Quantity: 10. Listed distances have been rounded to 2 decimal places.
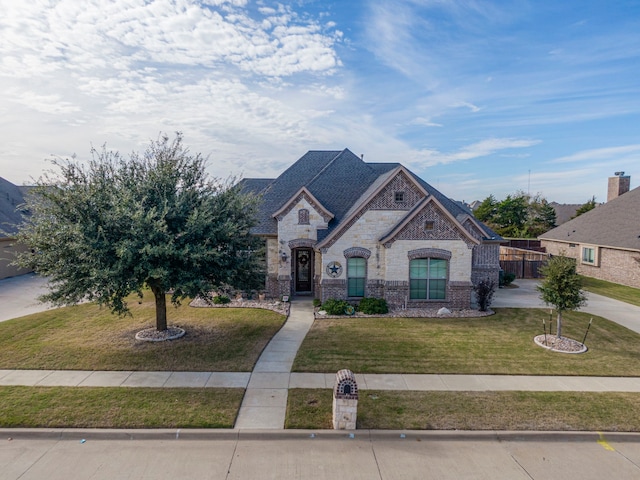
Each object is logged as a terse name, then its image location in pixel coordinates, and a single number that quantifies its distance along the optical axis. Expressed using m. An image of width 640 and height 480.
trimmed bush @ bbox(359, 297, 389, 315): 17.22
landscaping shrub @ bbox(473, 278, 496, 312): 17.45
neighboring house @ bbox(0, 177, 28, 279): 26.27
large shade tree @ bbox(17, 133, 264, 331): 11.23
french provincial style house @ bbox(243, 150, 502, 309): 17.48
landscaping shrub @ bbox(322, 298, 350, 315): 17.05
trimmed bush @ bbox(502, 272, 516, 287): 24.58
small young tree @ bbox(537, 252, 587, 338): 13.10
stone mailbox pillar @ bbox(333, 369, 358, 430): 7.90
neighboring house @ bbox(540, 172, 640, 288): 24.69
